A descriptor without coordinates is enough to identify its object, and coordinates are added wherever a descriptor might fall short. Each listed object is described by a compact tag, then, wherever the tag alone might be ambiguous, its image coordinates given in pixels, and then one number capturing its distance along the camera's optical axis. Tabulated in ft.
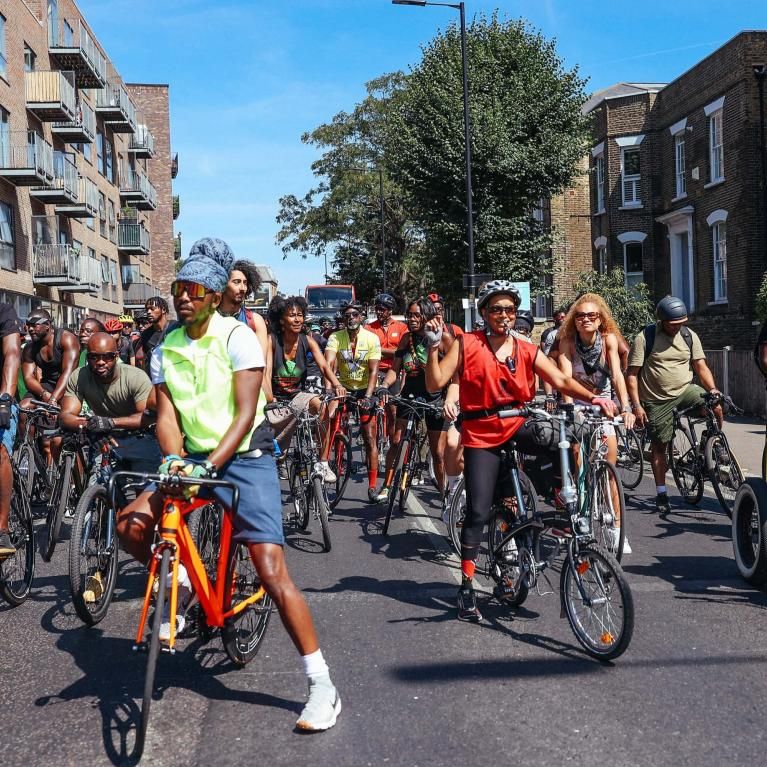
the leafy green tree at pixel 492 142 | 99.96
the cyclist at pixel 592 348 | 24.70
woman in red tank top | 18.22
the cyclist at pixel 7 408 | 18.52
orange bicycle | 12.05
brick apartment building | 106.52
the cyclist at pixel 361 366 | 32.12
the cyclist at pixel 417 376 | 28.73
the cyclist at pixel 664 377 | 28.43
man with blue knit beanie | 13.05
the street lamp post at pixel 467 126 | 84.08
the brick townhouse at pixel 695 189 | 84.23
